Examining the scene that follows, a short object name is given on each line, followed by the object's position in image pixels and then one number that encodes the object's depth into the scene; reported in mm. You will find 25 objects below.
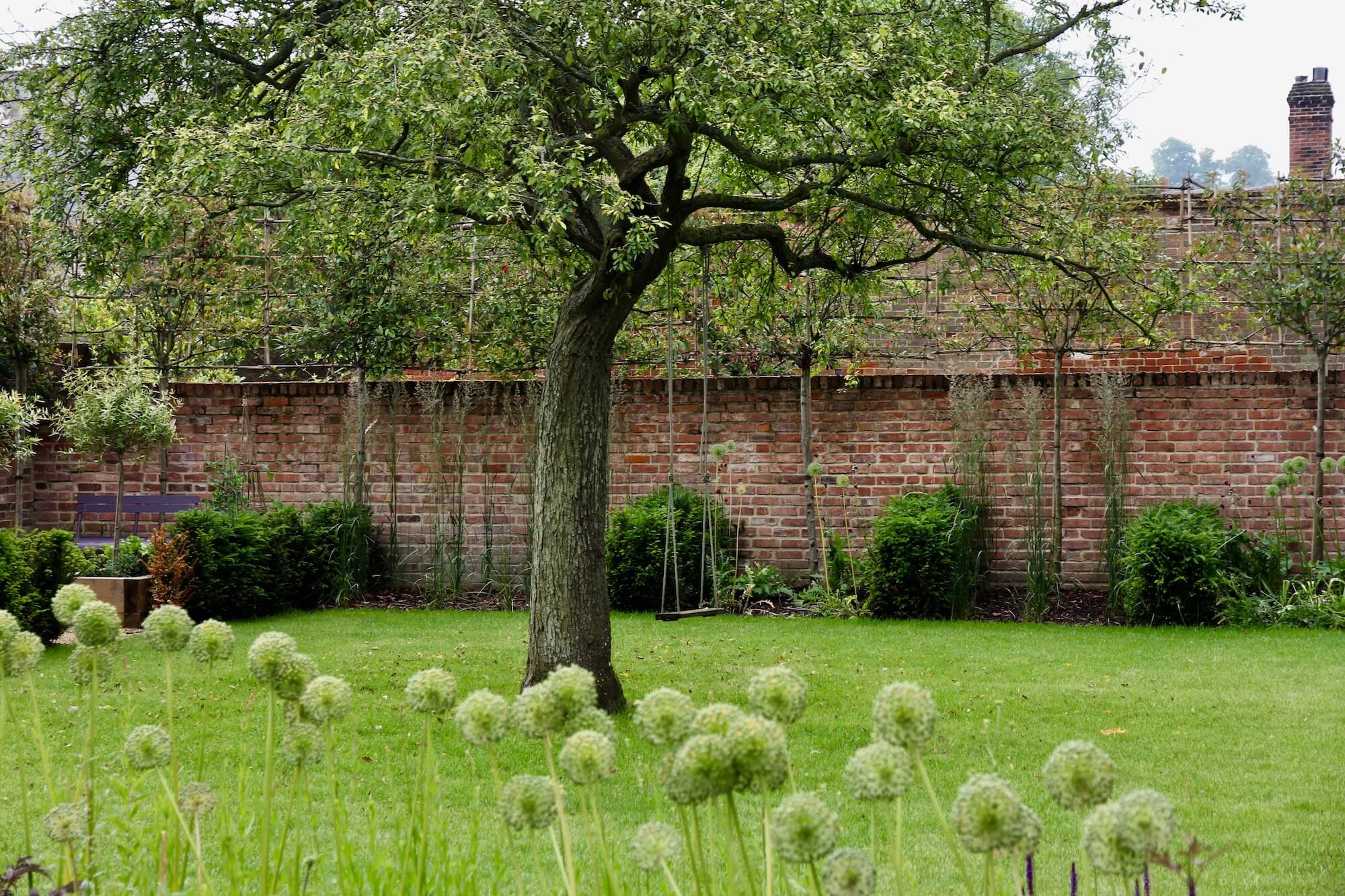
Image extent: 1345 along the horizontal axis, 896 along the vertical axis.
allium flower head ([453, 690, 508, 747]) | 6048
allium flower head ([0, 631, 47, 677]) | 6614
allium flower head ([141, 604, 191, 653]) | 6755
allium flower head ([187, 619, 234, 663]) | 6846
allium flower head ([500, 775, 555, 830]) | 5692
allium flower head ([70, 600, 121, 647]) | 6577
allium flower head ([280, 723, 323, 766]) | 7106
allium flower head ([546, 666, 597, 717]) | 5432
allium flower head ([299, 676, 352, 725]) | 6614
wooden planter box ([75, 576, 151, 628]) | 20907
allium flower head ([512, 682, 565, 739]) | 5419
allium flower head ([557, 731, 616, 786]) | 5196
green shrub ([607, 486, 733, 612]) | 22091
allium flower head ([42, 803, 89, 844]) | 6676
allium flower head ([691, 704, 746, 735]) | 4969
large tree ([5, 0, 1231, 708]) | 15989
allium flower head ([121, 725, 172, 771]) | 6589
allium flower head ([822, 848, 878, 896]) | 4721
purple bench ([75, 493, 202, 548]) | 22972
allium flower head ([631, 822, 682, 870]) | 5440
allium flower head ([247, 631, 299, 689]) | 6341
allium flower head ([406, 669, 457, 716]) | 6639
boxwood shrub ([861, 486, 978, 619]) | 21465
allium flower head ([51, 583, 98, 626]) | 6829
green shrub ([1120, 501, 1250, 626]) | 20949
